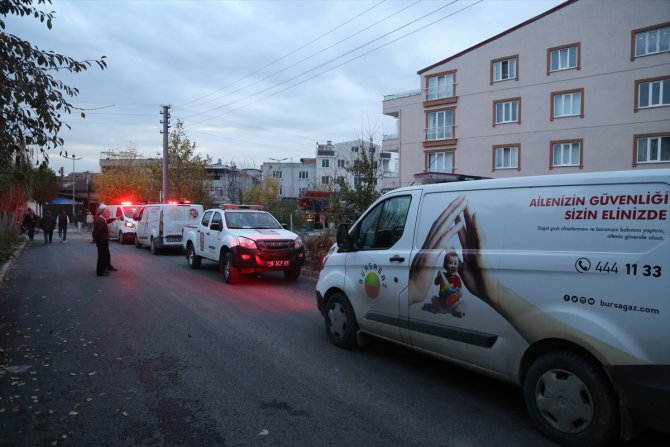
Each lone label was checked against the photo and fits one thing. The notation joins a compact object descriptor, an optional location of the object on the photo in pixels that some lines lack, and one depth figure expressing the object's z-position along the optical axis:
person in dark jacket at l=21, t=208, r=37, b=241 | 28.64
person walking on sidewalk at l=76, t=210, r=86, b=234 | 40.81
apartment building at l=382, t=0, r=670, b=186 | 27.83
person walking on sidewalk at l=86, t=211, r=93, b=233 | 34.91
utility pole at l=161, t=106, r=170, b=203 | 30.53
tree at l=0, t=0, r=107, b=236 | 6.16
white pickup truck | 11.91
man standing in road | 13.50
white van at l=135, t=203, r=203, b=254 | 20.06
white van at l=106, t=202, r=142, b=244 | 25.95
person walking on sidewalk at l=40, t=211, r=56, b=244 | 25.84
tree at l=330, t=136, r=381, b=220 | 13.97
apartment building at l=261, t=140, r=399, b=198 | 76.00
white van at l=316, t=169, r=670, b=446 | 3.39
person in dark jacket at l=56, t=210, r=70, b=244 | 26.84
